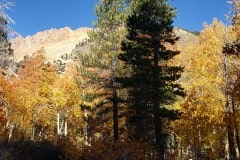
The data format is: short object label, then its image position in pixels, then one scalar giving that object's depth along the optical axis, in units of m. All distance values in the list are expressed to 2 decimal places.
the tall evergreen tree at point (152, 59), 24.95
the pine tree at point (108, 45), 30.67
